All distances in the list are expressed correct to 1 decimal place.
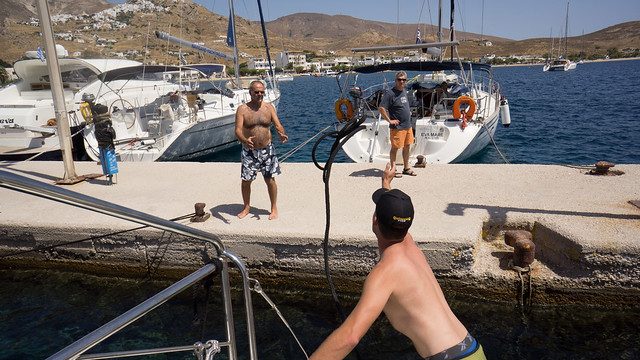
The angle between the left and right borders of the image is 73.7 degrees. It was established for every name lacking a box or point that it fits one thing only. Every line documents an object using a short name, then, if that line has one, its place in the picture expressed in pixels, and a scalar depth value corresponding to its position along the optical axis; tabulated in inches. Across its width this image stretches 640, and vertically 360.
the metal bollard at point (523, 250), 177.2
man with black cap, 78.8
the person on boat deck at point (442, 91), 471.5
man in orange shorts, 287.4
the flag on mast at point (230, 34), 684.1
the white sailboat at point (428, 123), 382.9
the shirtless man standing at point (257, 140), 211.6
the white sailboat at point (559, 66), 3321.9
